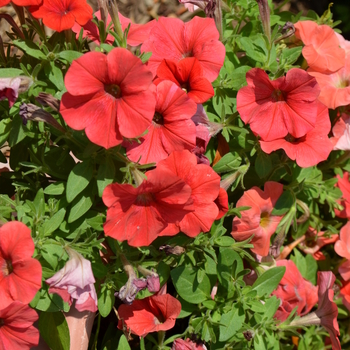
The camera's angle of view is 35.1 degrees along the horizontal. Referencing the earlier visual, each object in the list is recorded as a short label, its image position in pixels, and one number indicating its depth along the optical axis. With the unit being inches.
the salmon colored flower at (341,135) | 22.9
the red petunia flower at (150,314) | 18.9
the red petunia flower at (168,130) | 16.9
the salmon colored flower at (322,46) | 21.4
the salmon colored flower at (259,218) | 20.8
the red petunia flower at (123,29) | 18.8
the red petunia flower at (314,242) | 26.2
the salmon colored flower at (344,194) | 24.2
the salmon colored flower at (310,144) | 19.1
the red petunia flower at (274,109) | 18.7
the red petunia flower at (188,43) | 18.5
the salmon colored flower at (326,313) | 21.2
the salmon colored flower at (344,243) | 24.3
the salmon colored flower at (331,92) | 21.8
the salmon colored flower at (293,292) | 22.5
